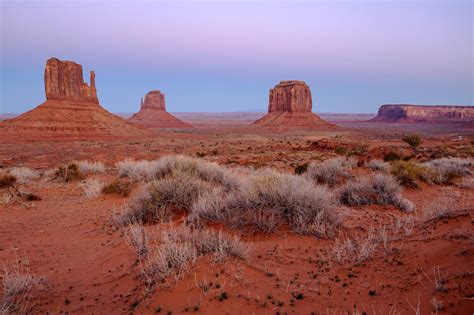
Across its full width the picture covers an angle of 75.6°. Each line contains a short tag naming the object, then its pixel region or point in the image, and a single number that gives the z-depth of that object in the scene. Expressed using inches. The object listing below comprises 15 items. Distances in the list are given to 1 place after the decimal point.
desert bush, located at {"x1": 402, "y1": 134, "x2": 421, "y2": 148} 1192.9
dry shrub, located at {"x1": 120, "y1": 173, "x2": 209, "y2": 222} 258.7
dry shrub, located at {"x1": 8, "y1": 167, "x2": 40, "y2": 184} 520.4
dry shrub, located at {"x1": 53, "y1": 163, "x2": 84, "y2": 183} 509.7
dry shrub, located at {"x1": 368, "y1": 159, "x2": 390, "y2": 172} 516.7
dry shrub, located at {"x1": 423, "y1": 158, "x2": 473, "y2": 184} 446.3
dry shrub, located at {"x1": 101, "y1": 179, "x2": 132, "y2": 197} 378.8
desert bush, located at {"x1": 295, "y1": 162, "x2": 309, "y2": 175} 493.2
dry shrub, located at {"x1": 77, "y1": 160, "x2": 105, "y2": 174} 594.3
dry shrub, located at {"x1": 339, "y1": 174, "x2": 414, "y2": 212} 308.8
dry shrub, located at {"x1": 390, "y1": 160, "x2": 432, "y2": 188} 408.2
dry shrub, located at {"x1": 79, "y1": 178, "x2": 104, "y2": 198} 373.8
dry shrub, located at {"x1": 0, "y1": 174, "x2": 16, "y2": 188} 461.1
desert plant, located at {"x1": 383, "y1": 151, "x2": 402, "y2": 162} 683.9
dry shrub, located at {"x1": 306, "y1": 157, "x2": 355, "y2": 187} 415.1
